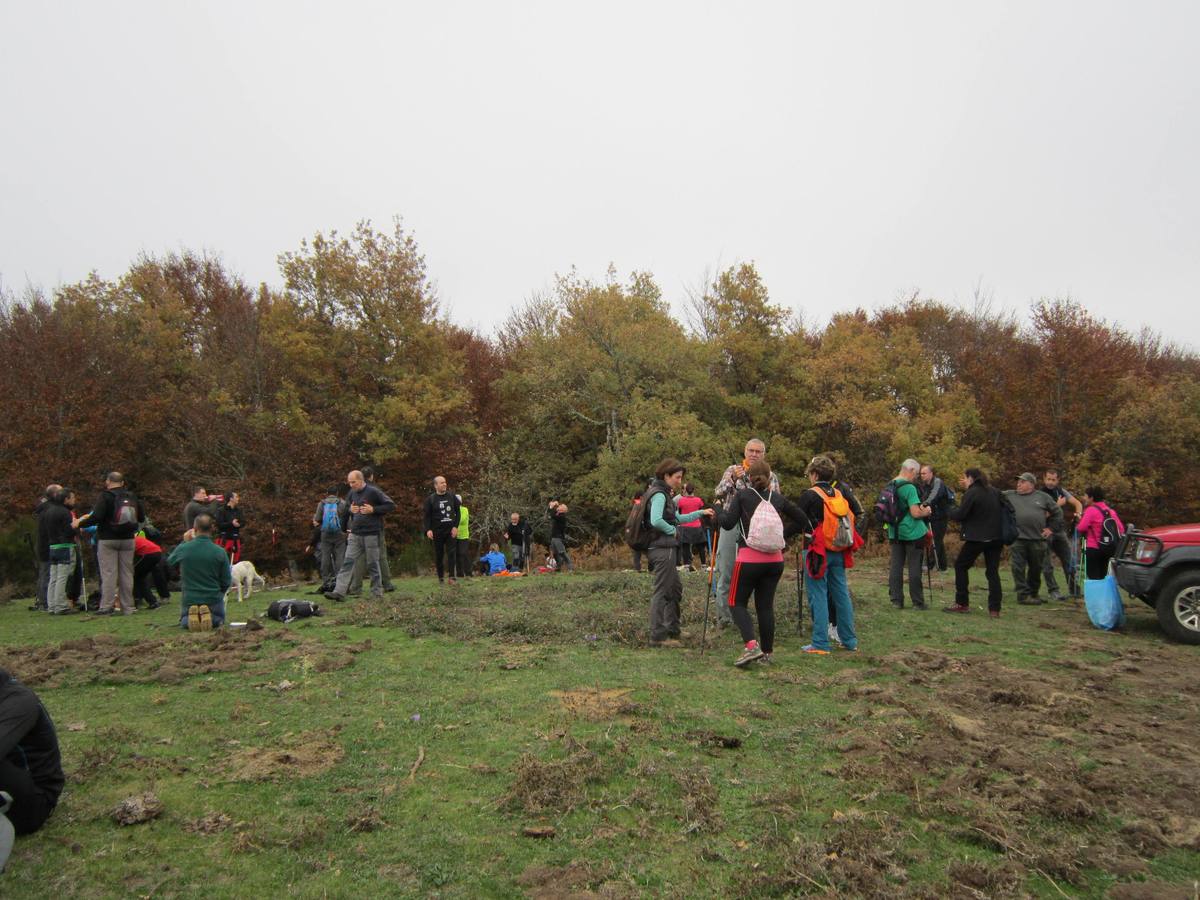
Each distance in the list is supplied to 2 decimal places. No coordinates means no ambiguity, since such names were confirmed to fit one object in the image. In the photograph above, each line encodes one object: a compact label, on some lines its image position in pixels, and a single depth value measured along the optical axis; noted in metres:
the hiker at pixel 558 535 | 17.69
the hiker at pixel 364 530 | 11.37
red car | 8.23
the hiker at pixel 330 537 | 13.64
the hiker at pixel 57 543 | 11.48
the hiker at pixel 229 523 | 13.18
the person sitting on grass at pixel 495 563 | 17.94
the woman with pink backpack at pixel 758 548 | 6.75
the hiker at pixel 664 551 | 7.81
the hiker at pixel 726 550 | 8.22
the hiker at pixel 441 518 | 13.72
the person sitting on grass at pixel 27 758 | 3.54
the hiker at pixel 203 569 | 8.87
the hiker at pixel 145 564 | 11.84
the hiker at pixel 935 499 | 10.95
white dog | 12.08
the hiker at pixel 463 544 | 15.03
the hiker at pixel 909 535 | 10.16
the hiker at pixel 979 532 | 9.85
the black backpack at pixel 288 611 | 9.75
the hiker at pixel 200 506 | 12.14
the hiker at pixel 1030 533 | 10.81
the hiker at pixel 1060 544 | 11.27
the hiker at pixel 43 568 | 11.65
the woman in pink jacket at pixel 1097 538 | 9.27
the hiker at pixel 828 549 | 7.48
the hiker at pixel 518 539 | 18.16
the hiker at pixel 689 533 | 13.51
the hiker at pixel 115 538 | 10.65
